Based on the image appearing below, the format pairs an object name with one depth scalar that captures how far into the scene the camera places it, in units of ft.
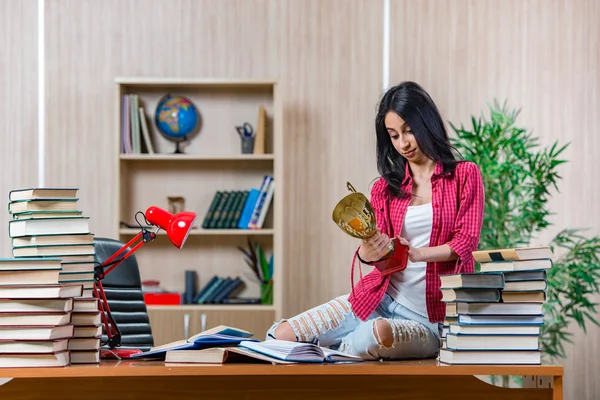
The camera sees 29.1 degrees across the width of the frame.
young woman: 11.52
